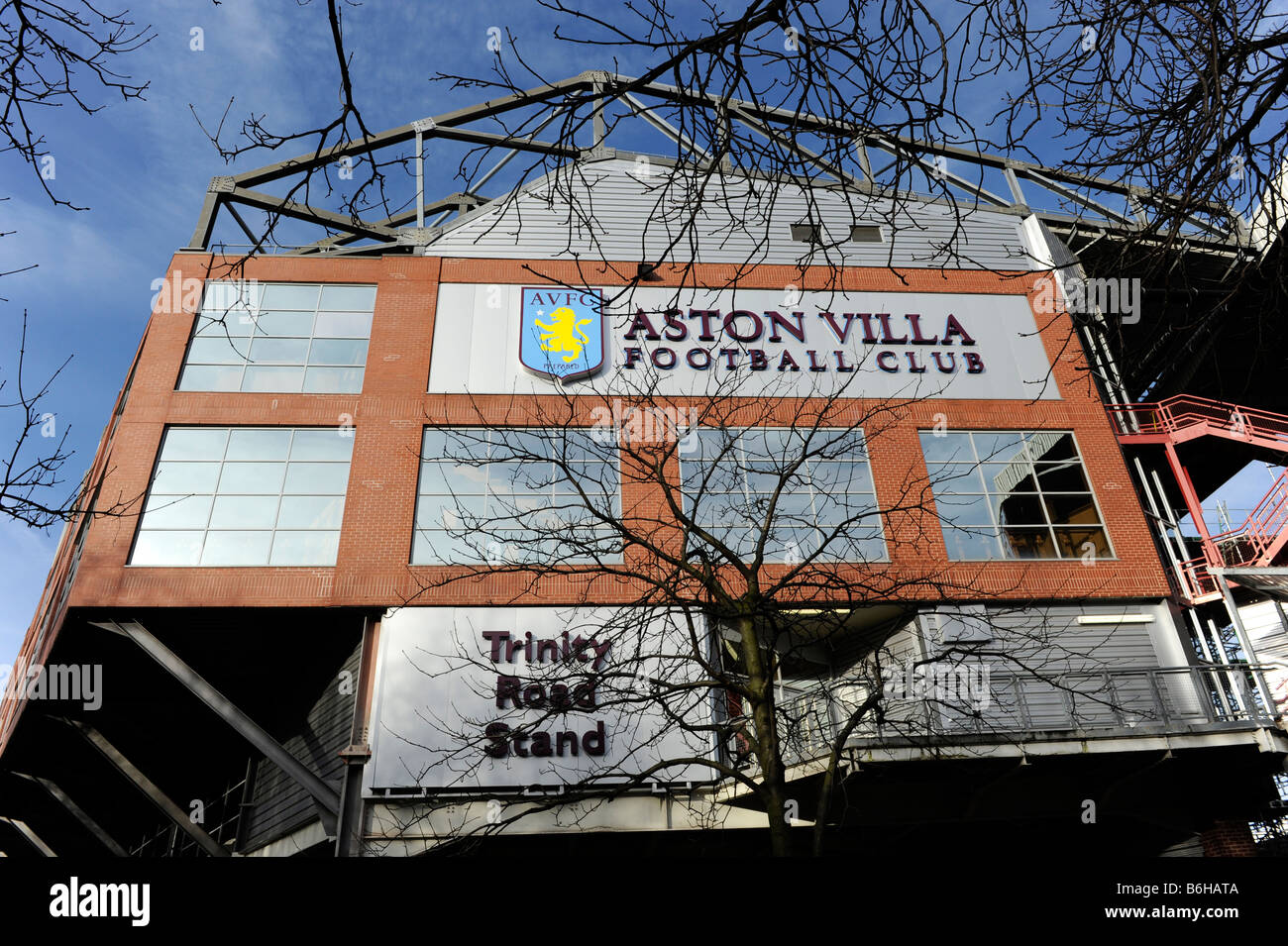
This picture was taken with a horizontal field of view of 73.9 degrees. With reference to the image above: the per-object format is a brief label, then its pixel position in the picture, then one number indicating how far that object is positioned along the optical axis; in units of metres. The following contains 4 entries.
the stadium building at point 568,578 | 15.34
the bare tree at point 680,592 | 15.21
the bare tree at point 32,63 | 4.50
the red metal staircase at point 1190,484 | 19.17
